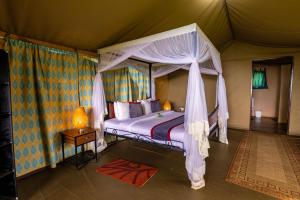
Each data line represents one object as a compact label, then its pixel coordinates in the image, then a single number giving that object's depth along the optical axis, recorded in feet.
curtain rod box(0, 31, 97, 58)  7.59
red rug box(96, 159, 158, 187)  8.34
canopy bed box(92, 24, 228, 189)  7.59
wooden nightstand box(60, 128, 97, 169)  9.17
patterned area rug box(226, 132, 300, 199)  7.57
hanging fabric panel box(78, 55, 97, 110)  11.10
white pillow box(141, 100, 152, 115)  13.84
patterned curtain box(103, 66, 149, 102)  13.29
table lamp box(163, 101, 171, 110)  17.03
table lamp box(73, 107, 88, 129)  9.90
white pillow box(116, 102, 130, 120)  11.75
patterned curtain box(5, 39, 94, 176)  8.13
